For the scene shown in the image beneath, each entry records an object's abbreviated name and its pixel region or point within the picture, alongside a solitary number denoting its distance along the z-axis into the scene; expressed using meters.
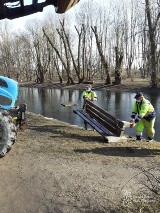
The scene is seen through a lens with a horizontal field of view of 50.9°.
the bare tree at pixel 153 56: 16.65
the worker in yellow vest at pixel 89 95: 7.82
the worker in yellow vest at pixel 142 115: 5.01
